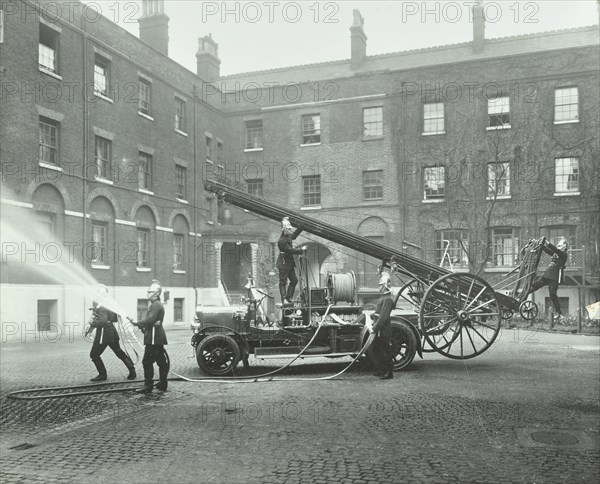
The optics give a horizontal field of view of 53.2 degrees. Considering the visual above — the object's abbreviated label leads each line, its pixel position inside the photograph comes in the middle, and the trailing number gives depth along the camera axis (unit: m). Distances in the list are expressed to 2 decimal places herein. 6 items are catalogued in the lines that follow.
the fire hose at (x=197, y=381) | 9.25
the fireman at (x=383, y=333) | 10.60
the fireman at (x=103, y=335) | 10.69
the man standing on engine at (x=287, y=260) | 10.95
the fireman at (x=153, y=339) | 9.49
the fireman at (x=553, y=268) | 9.77
